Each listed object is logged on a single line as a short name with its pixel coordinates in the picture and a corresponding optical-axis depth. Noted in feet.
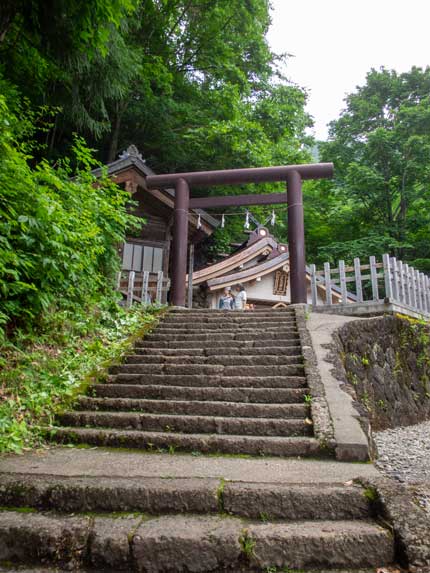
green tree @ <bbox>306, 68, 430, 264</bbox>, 54.80
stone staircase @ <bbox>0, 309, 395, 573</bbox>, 7.24
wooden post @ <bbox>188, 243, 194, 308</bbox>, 46.44
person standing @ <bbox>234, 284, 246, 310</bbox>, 39.63
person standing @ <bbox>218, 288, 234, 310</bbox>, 39.06
